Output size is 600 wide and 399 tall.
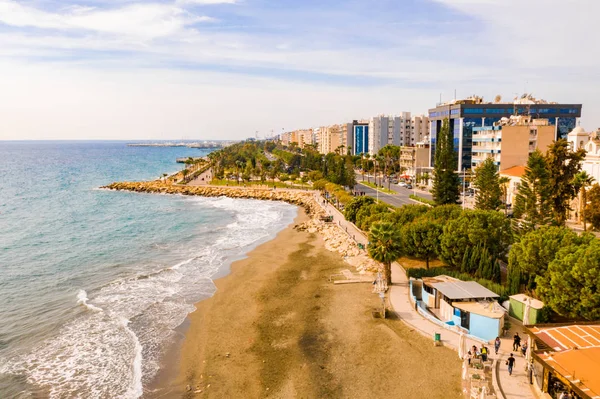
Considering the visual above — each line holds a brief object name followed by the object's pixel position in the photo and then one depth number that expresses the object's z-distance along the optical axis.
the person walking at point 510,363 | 19.48
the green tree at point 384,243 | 30.00
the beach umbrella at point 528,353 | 19.70
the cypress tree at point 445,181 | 54.66
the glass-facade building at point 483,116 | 89.75
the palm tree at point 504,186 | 56.44
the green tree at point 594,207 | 41.41
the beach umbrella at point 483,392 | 17.46
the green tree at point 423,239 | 33.34
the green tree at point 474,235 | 31.42
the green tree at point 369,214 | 44.63
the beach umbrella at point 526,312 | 24.14
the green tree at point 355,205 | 52.57
